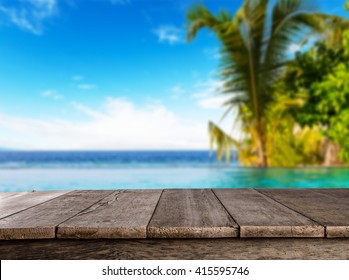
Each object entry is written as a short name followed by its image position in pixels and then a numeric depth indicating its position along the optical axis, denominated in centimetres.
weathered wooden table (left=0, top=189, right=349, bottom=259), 99
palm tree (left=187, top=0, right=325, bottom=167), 683
